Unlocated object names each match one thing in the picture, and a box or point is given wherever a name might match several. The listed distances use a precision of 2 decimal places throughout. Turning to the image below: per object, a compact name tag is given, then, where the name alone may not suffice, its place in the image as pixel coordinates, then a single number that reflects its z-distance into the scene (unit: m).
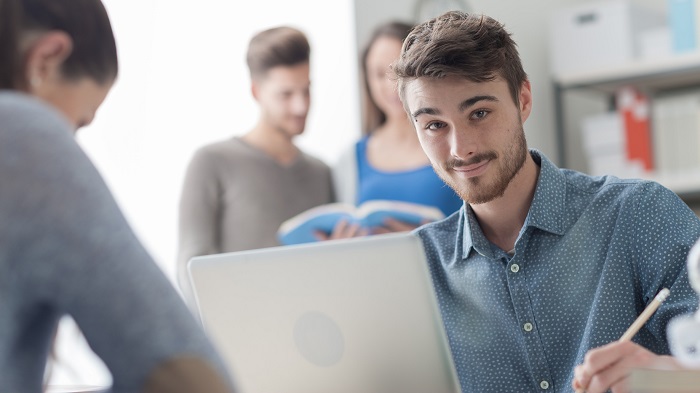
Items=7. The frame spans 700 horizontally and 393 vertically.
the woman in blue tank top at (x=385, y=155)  2.24
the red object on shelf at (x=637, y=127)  3.27
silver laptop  1.11
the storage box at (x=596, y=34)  3.31
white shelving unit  3.15
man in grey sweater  2.39
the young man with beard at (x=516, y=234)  1.29
